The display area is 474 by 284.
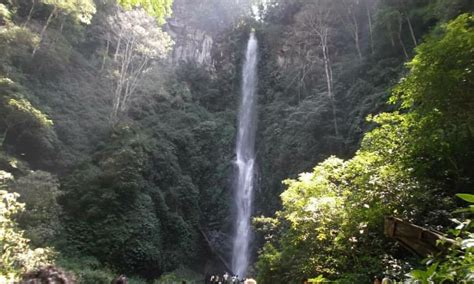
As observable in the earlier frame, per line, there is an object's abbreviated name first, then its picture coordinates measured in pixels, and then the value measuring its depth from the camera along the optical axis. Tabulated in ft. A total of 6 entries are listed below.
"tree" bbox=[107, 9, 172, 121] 67.62
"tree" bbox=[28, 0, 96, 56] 55.88
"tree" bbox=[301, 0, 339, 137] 74.84
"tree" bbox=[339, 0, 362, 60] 80.33
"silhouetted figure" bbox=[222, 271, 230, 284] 48.23
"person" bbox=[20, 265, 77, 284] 5.73
